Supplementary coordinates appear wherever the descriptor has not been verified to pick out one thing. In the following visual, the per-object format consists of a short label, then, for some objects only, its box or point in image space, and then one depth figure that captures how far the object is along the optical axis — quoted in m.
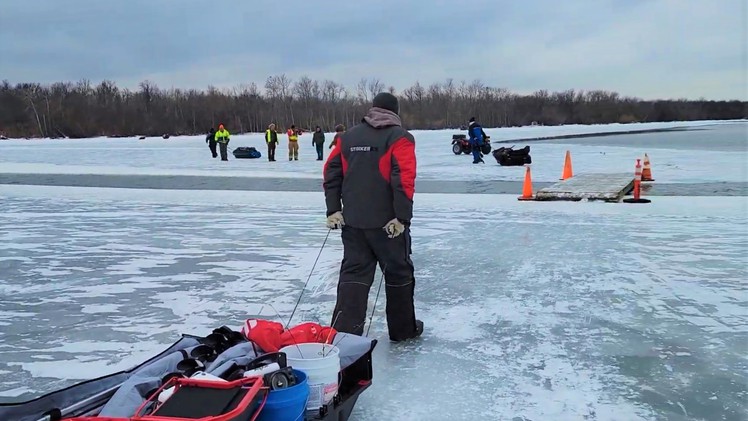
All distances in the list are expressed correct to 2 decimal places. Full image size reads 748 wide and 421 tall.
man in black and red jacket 3.95
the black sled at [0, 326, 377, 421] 2.37
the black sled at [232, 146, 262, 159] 28.59
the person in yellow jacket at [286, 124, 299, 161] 26.64
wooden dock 11.89
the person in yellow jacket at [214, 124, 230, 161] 27.67
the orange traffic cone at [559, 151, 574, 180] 16.48
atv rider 22.23
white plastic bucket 2.78
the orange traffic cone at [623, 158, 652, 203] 11.43
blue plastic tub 2.51
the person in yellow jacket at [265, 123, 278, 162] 26.70
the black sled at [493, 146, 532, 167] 21.22
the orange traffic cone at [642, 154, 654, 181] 15.75
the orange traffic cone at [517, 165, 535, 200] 12.36
